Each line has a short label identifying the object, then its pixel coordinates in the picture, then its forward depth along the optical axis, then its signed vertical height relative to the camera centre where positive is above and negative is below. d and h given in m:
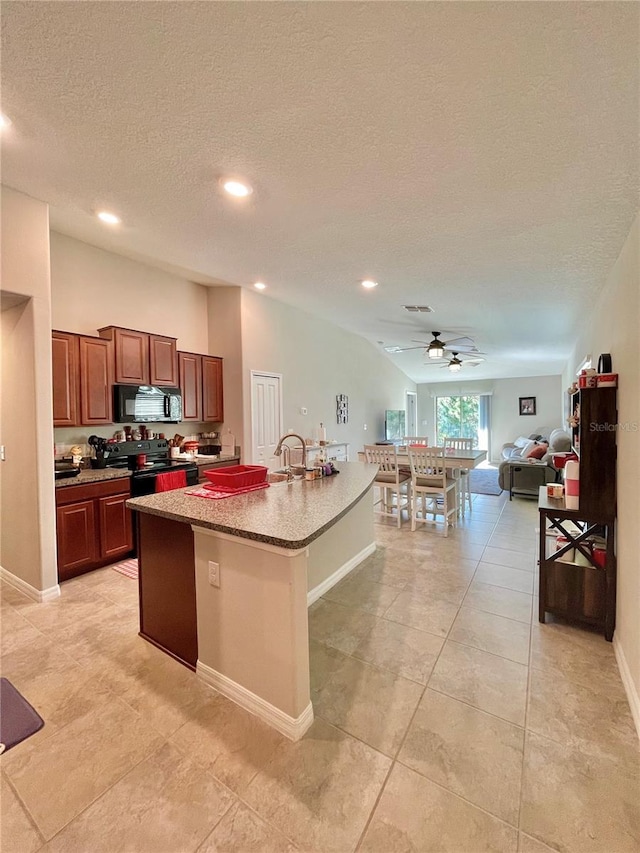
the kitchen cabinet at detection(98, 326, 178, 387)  3.81 +0.73
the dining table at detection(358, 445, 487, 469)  4.42 -0.49
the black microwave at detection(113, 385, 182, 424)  3.80 +0.20
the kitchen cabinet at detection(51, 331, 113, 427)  3.33 +0.42
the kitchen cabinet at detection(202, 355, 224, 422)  4.77 +0.43
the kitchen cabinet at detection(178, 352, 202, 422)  4.52 +0.48
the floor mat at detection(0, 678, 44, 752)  1.61 -1.40
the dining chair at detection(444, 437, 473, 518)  4.89 -0.83
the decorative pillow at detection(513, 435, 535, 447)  8.16 -0.55
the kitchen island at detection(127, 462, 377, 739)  1.58 -0.83
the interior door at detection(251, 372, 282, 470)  4.96 +0.07
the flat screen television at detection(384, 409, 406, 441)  8.76 -0.13
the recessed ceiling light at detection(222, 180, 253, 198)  2.24 +1.48
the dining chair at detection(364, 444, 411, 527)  4.59 -0.74
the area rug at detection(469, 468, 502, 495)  6.63 -1.32
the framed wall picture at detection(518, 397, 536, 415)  9.79 +0.34
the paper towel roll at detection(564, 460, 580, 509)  2.38 -0.46
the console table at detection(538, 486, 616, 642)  2.22 -1.03
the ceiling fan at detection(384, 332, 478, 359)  5.43 +1.28
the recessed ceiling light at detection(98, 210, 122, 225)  2.80 +1.63
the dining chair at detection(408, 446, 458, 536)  4.34 -0.74
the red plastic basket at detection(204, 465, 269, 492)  2.44 -0.39
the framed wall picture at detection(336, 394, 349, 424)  6.82 +0.22
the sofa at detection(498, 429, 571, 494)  5.71 -0.81
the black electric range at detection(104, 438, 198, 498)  3.67 -0.44
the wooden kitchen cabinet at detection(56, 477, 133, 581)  3.07 -0.94
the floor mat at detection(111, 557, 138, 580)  3.30 -1.39
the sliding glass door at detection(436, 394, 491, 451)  10.43 +0.03
